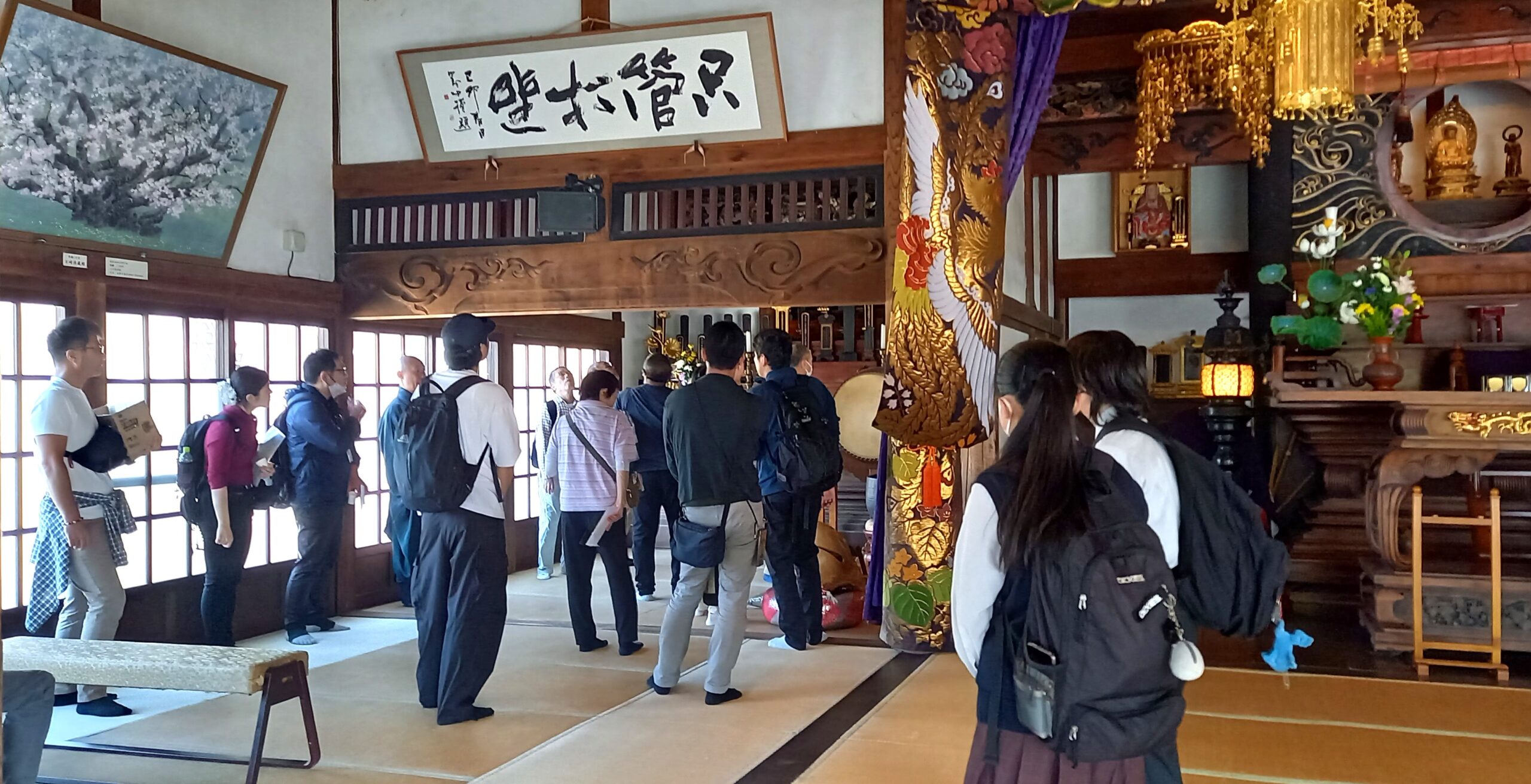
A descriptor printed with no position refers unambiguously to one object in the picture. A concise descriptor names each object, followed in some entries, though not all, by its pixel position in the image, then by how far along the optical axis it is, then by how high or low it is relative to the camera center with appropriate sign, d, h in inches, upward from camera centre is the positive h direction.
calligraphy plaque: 197.2 +56.7
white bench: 116.8 -31.3
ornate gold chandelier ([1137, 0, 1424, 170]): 165.2 +55.7
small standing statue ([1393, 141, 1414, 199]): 255.6 +49.6
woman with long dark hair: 72.1 -10.3
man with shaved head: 192.2 -25.6
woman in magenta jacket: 176.4 -19.1
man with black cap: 146.5 -24.0
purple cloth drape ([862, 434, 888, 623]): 192.4 -31.6
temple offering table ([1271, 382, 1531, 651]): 184.4 -19.4
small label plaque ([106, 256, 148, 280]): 176.6 +20.0
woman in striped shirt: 187.6 -21.1
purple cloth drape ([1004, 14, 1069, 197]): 187.2 +54.2
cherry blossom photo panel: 157.8 +41.0
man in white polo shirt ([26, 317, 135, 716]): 143.7 -18.4
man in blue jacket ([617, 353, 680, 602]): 207.9 -10.8
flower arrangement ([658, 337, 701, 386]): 351.6 +8.0
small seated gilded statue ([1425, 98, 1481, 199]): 252.8 +53.4
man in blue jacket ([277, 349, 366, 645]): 198.8 -16.4
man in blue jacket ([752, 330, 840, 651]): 186.1 -24.8
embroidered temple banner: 180.5 +15.6
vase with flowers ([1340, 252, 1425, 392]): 203.9 +13.7
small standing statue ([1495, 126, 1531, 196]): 253.6 +48.6
